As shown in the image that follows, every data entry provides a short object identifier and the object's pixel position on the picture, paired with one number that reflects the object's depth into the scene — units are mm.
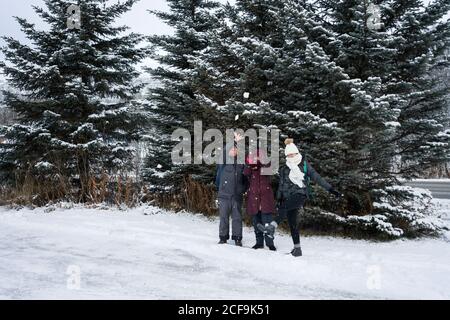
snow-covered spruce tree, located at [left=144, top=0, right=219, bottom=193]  10094
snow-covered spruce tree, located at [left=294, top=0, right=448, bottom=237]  6773
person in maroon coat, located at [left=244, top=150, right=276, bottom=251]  6129
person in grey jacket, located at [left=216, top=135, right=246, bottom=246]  6340
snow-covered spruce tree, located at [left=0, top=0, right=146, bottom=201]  10625
